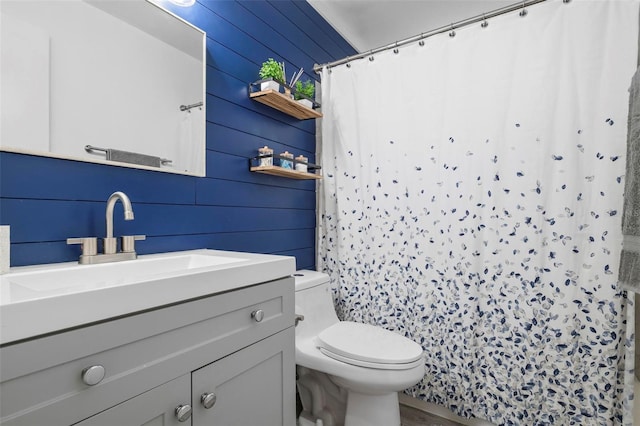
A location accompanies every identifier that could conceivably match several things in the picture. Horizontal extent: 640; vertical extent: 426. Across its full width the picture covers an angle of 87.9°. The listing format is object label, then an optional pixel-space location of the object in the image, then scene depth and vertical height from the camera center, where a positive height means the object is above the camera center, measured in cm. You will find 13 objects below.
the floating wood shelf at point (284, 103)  167 +57
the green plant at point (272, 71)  169 +70
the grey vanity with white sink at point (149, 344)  56 -30
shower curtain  139 +1
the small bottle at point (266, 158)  170 +26
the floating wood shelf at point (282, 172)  168 +20
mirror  97 +42
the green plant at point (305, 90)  191 +70
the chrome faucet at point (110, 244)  104 -13
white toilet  141 -68
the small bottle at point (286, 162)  178 +25
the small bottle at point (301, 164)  191 +26
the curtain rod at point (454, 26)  155 +95
